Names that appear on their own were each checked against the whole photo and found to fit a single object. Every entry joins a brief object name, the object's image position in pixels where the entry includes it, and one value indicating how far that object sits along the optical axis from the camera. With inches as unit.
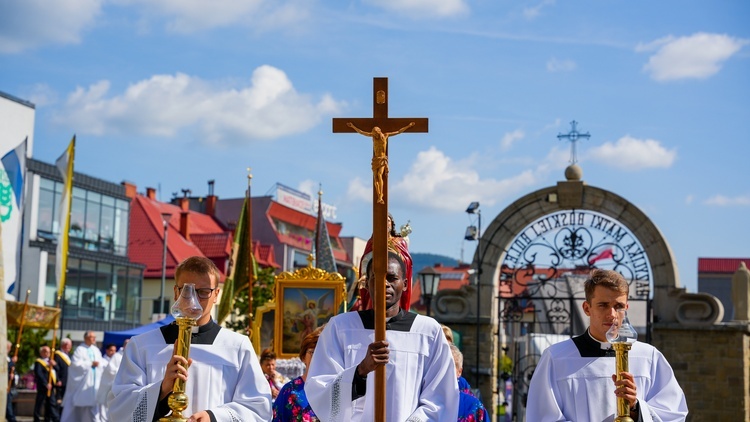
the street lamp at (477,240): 852.0
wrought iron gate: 833.5
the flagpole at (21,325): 805.1
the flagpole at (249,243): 804.0
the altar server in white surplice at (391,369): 234.7
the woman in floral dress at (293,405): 291.0
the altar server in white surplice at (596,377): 240.4
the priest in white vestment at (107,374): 779.4
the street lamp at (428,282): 841.5
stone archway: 850.1
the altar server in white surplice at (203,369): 238.2
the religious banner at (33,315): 828.6
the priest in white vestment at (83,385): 829.8
